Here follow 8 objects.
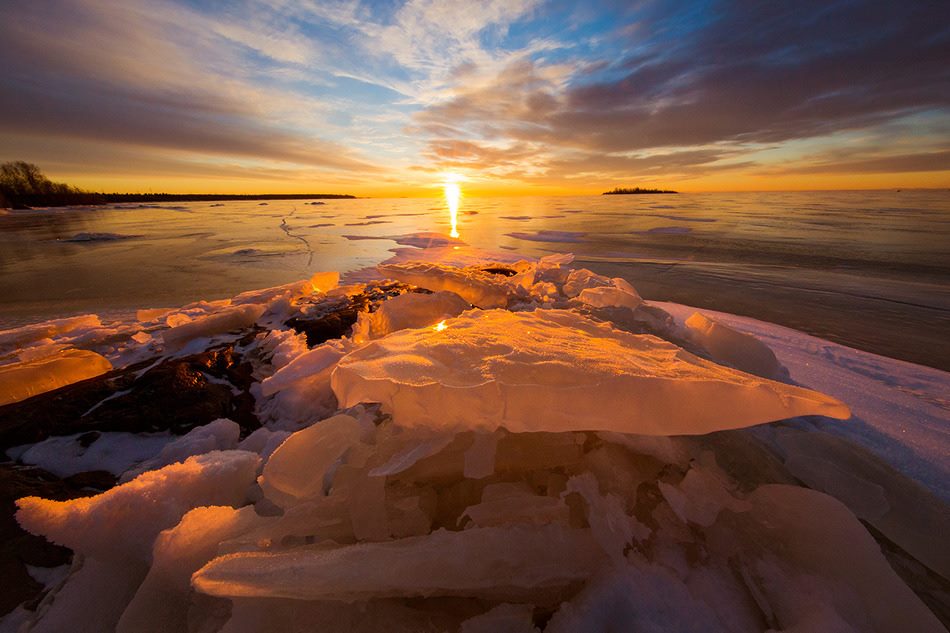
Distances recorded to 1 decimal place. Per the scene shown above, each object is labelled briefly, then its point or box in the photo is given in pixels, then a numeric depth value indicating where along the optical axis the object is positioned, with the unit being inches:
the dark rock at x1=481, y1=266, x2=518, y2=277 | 212.6
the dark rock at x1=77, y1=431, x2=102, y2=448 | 66.0
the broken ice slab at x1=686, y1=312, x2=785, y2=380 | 85.3
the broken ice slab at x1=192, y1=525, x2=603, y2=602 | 30.8
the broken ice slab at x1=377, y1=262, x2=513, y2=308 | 145.9
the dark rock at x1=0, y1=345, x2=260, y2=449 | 68.6
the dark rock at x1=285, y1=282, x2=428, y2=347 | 123.0
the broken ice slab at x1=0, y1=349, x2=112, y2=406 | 80.9
